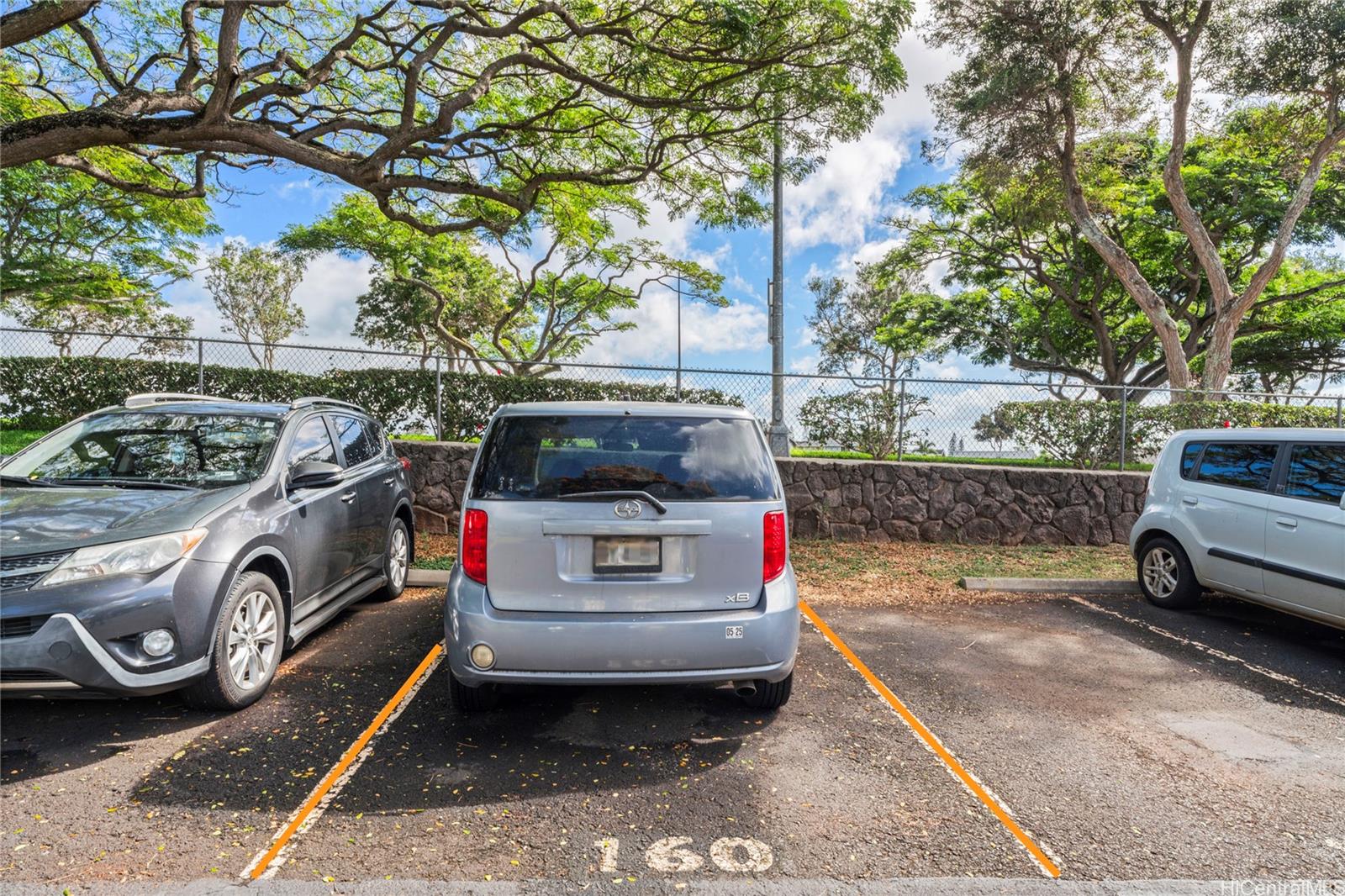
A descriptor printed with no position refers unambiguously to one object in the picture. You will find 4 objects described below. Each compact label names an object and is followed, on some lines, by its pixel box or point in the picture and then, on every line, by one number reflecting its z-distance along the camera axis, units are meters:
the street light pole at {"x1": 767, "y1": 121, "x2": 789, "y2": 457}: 9.83
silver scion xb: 3.18
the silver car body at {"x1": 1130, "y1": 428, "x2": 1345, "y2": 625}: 5.06
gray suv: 3.13
